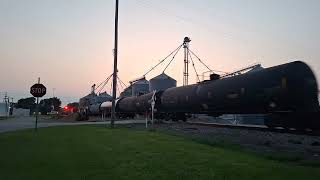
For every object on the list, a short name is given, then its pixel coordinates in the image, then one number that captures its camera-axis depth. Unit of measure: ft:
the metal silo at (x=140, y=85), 159.37
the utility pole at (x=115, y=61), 53.09
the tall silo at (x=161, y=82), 139.93
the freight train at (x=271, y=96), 37.01
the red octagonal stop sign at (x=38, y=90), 38.30
